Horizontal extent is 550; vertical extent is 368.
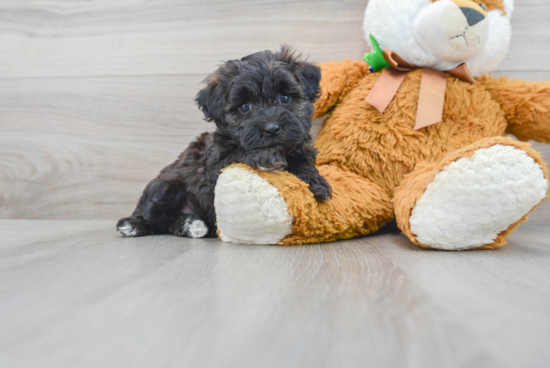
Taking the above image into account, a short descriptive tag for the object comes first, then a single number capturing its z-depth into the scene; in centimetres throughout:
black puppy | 41
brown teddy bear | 40
